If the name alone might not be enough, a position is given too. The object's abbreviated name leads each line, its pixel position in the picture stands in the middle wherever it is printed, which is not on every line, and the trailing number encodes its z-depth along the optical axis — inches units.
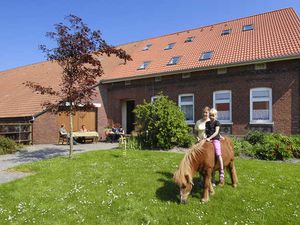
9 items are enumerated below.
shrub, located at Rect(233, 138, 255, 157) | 512.5
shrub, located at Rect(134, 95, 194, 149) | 590.2
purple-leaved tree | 454.6
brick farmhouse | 646.5
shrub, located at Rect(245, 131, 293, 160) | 482.6
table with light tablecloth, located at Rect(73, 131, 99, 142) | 787.1
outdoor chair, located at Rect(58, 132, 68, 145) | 788.1
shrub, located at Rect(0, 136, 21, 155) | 601.1
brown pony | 252.7
